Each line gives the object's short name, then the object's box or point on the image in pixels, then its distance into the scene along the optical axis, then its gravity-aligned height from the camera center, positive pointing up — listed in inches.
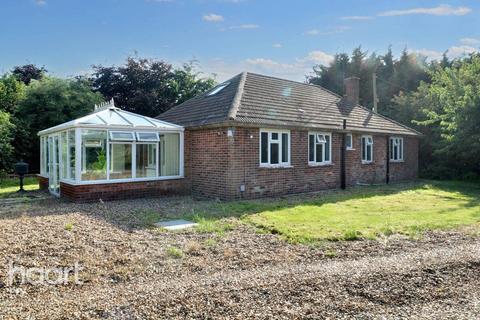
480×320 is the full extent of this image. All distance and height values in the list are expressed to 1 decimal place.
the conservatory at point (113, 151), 487.5 +9.4
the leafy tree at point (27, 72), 1237.7 +282.0
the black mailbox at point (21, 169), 629.0 -19.2
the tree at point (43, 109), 932.8 +124.8
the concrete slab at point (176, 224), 341.4 -62.7
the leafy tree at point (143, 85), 1154.7 +229.1
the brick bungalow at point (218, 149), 496.7 +12.6
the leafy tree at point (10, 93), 996.6 +172.6
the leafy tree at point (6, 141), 836.0 +36.6
